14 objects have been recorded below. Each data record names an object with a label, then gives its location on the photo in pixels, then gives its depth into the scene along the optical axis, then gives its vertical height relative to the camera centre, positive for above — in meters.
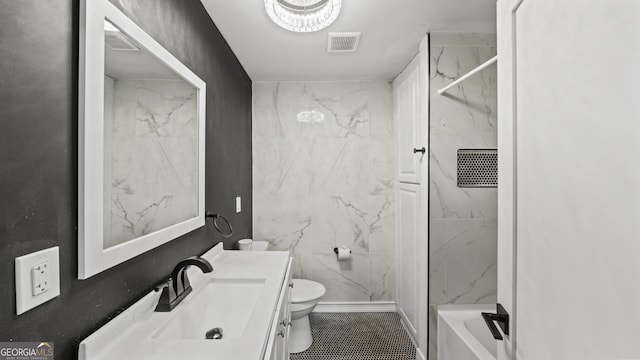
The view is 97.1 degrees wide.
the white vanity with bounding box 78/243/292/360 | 0.81 -0.49
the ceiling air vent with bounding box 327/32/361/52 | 1.96 +1.02
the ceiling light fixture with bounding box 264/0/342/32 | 1.46 +0.91
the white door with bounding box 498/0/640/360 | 0.50 +0.01
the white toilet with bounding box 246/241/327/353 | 2.17 -1.02
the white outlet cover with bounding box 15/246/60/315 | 0.60 -0.22
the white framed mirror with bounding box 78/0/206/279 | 0.77 +0.14
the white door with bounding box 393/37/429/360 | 2.07 -0.10
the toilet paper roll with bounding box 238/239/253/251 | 2.22 -0.50
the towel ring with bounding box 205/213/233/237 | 1.66 -0.22
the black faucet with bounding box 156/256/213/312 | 1.08 -0.43
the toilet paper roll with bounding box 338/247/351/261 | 2.74 -0.70
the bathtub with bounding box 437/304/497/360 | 1.62 -0.94
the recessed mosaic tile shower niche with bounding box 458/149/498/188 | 2.03 +0.10
